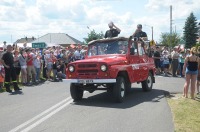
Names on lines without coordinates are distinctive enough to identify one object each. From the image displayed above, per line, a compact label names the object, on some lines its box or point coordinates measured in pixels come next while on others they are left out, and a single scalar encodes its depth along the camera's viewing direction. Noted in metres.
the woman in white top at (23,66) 16.83
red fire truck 10.69
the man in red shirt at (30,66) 17.64
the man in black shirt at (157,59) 23.39
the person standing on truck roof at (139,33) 13.52
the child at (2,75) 15.13
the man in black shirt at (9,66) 14.48
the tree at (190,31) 78.00
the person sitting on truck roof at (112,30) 13.52
